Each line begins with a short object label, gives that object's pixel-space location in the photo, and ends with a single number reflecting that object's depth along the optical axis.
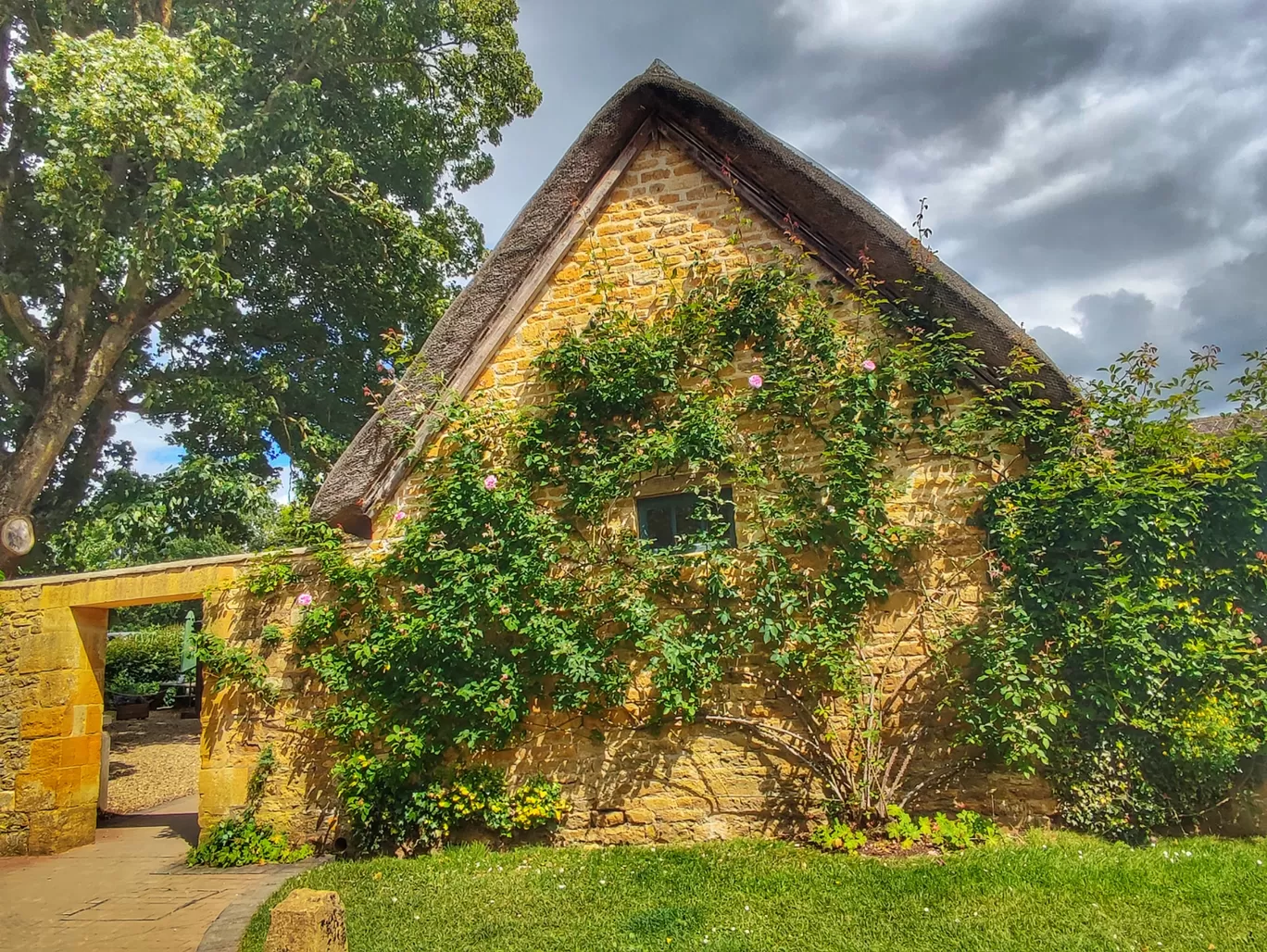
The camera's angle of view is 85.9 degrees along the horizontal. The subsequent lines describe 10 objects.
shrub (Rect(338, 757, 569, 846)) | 4.92
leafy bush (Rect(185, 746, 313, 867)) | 5.20
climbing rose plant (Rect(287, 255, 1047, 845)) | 4.87
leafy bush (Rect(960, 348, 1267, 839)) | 4.24
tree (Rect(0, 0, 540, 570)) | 8.00
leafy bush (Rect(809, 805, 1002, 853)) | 4.23
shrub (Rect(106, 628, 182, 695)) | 15.16
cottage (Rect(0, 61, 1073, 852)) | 4.84
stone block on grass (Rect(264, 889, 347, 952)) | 2.11
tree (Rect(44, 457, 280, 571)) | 8.74
